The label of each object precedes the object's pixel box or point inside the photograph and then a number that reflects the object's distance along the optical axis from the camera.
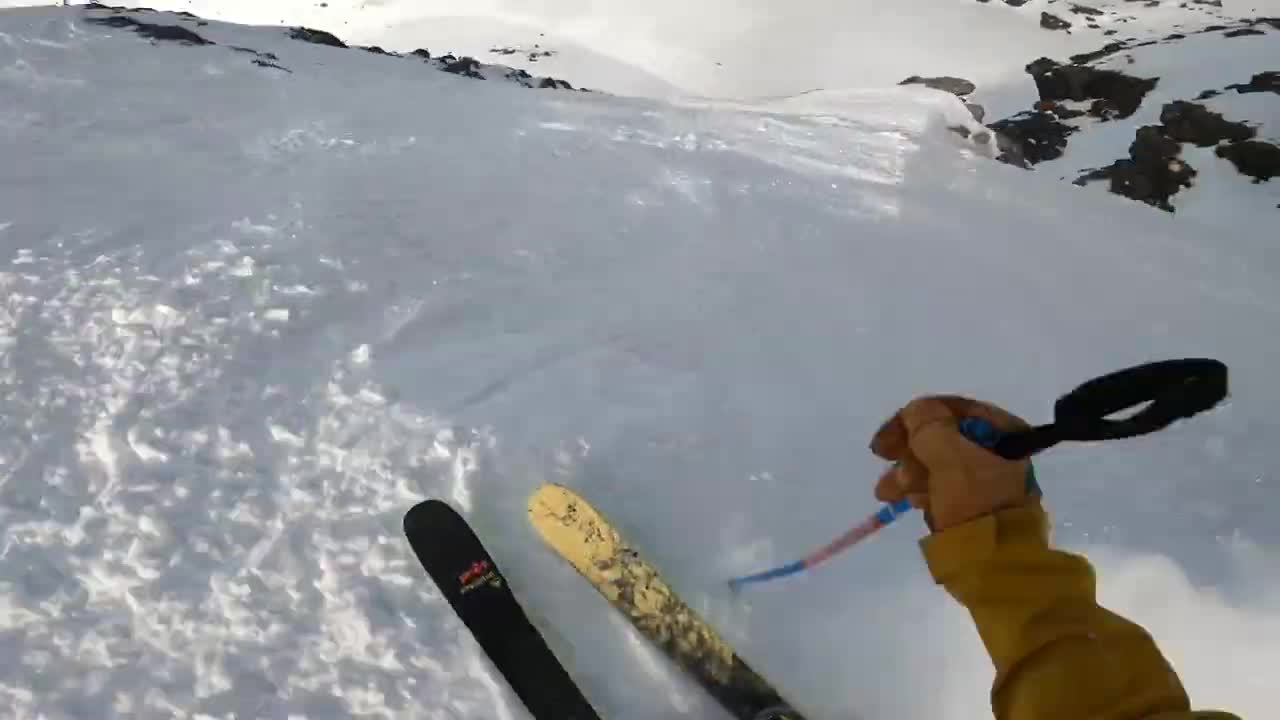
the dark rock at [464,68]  15.87
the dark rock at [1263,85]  17.75
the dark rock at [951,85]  21.27
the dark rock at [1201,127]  16.41
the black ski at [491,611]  3.00
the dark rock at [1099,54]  23.53
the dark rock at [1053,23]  30.44
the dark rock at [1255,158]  15.15
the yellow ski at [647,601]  3.08
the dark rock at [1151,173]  15.54
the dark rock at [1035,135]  17.58
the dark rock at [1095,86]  19.67
